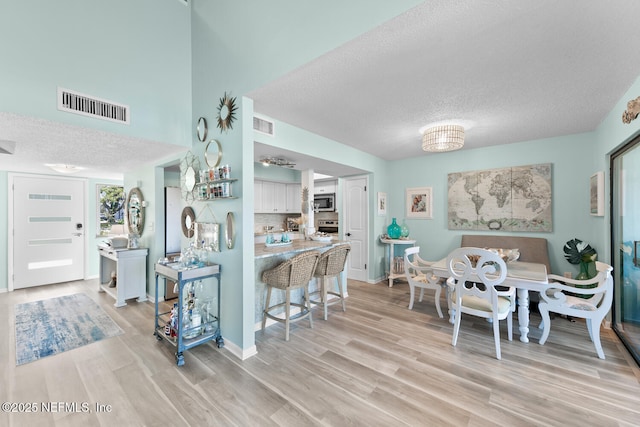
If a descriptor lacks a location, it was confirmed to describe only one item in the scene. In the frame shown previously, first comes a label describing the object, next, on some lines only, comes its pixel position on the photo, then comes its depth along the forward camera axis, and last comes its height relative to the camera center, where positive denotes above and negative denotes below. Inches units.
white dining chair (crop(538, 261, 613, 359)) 91.0 -35.2
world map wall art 149.1 +8.0
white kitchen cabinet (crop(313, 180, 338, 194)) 253.3 +25.9
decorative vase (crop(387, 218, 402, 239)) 192.1 -13.2
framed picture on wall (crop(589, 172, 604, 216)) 117.6 +8.4
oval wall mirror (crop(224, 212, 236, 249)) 98.3 -6.8
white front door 181.0 -12.1
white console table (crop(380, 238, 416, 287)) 183.2 -28.6
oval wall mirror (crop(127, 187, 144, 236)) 165.7 +1.5
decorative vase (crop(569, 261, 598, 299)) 122.9 -29.1
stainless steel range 250.2 -12.7
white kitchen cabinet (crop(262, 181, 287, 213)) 231.1 +14.7
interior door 199.0 -9.0
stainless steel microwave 247.2 +9.4
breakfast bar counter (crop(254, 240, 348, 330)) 115.7 -22.5
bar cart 92.3 -43.4
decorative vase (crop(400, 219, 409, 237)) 192.5 -13.8
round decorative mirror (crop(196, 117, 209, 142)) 113.9 +37.0
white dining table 99.7 -28.2
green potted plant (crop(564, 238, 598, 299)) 122.4 -22.0
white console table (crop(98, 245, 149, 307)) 148.8 -35.6
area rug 101.5 -52.1
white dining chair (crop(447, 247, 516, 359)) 94.7 -31.2
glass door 93.4 -12.0
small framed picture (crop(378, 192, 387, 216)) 199.4 +6.7
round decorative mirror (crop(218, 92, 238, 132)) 99.1 +39.5
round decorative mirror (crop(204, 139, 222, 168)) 106.0 +25.2
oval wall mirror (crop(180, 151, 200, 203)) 120.6 +18.5
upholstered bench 145.6 -19.4
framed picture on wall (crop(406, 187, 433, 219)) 189.4 +7.1
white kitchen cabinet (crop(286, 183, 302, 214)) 251.6 +14.5
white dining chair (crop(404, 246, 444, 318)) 129.0 -35.2
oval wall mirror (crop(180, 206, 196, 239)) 125.6 -3.9
